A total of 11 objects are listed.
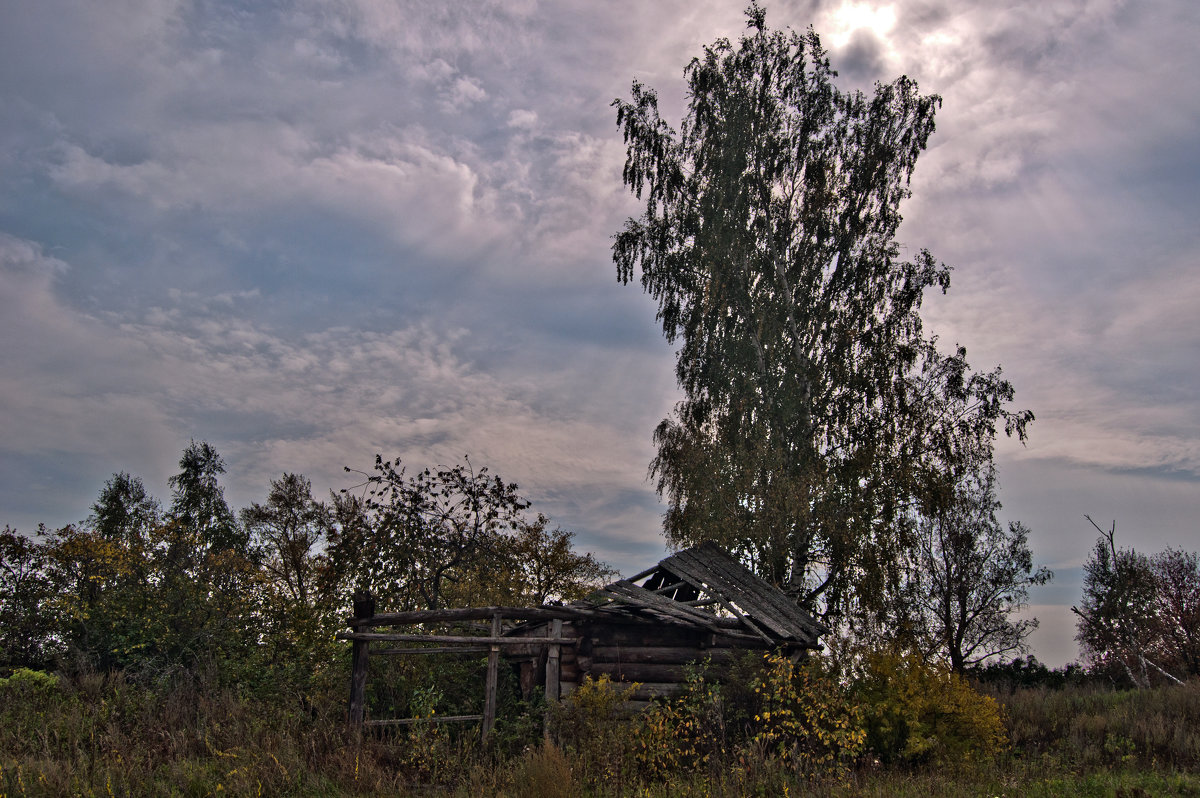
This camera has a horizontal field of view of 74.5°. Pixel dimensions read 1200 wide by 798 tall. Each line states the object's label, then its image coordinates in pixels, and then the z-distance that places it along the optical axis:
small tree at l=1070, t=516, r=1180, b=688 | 26.81
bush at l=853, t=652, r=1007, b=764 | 12.50
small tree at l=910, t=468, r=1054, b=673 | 22.98
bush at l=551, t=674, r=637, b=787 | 9.09
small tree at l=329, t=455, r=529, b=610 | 20.53
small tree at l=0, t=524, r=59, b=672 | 19.84
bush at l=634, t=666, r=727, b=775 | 10.44
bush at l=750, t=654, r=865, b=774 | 11.27
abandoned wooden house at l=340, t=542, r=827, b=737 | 12.17
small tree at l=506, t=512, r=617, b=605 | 21.55
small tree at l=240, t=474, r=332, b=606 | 23.64
